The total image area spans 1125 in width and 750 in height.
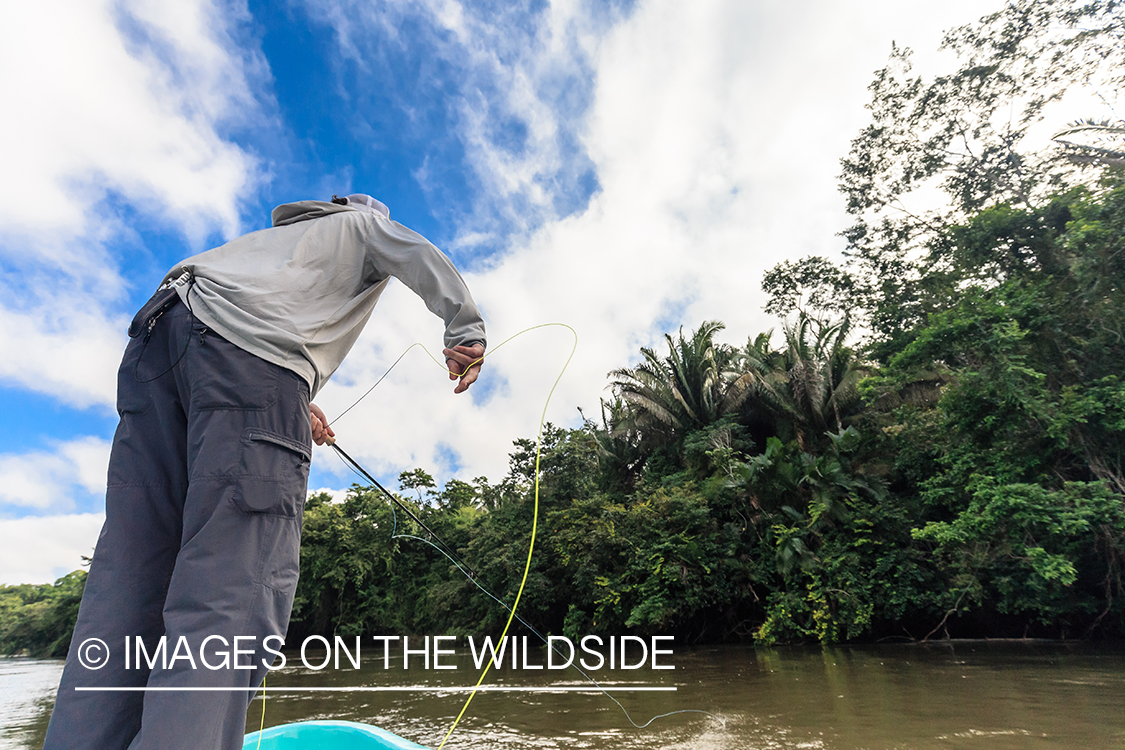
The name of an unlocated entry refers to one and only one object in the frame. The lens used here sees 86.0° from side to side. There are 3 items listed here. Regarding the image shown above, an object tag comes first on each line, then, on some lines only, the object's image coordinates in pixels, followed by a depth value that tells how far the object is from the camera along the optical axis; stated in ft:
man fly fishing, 2.99
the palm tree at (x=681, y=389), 49.70
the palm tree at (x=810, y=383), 43.29
